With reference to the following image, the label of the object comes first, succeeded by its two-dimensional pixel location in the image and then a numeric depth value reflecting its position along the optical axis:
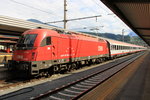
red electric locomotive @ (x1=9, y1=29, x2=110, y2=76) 10.23
